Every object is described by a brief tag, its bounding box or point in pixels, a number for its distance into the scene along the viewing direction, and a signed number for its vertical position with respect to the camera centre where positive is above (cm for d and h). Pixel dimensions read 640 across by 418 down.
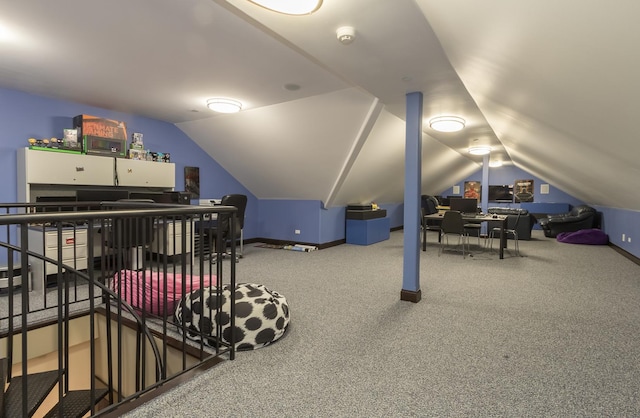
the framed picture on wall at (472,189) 1281 +46
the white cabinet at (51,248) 391 -64
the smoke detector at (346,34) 242 +125
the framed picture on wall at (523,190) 1157 +40
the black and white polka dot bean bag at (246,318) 247 -95
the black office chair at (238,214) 535 -28
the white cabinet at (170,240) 483 -65
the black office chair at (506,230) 672 -80
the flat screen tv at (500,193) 1218 +30
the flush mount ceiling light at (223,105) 466 +135
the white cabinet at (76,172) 412 +35
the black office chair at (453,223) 618 -44
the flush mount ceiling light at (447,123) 506 +122
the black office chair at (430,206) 927 -18
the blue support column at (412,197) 368 +3
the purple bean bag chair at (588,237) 756 -83
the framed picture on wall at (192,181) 631 +33
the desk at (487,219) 602 -36
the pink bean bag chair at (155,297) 303 -95
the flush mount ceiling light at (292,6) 196 +118
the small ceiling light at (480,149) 789 +125
